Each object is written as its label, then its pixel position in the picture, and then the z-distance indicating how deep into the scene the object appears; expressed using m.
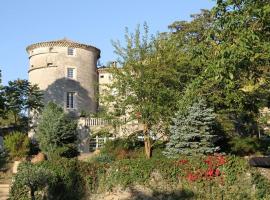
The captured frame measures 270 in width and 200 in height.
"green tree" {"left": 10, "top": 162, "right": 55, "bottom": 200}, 21.55
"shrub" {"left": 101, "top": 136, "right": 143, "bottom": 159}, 31.19
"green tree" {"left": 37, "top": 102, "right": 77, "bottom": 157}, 33.34
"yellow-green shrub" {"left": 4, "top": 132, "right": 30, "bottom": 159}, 33.09
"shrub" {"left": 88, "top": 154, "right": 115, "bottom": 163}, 29.27
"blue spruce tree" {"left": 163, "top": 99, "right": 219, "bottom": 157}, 26.97
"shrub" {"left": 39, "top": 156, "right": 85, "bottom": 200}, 23.20
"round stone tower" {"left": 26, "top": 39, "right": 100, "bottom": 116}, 43.69
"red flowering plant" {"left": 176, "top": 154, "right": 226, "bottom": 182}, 22.45
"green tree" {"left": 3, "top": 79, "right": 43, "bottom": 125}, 40.78
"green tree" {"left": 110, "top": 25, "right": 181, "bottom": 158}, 29.75
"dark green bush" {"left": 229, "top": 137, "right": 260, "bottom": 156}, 30.05
